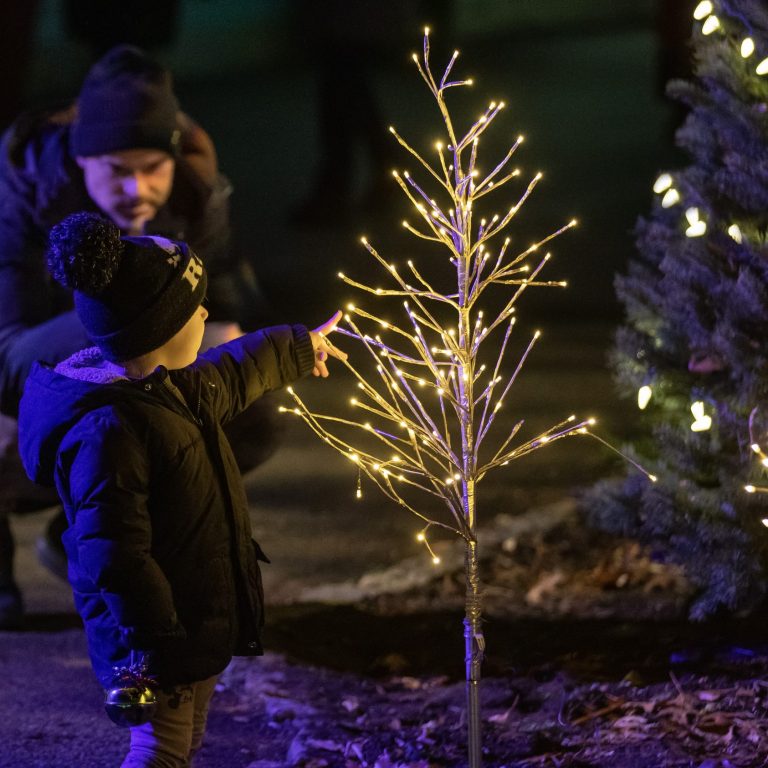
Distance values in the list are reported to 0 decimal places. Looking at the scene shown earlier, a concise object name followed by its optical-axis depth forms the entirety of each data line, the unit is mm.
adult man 10773
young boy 7215
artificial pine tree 9445
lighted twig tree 7566
